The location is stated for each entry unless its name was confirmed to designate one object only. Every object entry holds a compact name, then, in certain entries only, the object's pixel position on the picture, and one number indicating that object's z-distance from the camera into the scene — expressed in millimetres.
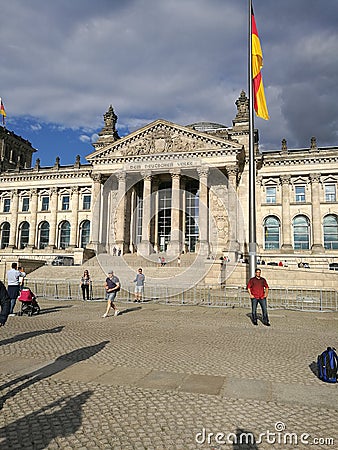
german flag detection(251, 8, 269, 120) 19172
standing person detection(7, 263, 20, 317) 12600
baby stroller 13930
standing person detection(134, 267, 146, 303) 19125
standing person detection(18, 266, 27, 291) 13059
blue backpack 5949
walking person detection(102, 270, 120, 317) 13867
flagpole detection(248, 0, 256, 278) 17266
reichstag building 42938
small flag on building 43581
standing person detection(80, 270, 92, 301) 19952
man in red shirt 12203
